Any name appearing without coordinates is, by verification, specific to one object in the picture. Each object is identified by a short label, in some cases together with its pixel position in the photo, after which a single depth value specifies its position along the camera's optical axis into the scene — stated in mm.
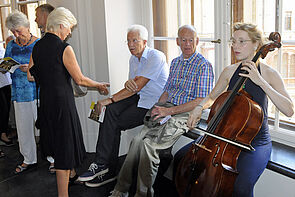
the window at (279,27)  2209
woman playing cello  1882
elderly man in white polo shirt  2873
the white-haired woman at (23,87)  3115
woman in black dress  2377
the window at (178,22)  2828
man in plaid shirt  2475
